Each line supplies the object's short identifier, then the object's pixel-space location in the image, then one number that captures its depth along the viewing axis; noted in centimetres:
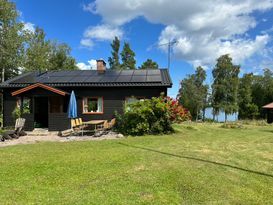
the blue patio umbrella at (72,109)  1115
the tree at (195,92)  2905
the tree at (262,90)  2940
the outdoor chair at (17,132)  960
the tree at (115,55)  3740
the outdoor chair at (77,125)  1090
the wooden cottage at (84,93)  1250
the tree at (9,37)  2034
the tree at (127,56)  3651
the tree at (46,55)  2775
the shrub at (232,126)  1359
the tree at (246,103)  2842
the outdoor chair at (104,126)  1142
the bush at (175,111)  1037
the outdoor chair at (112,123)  1194
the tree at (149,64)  3494
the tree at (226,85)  2651
